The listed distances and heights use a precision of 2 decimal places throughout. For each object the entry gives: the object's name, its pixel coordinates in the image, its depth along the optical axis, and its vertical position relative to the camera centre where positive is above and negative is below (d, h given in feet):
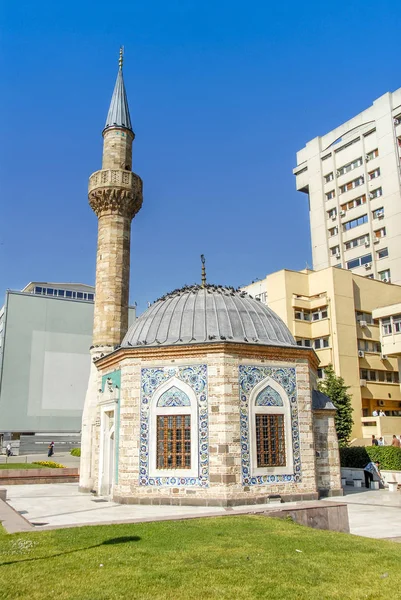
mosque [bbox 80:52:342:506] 46.24 +1.85
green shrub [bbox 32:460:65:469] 92.12 -5.64
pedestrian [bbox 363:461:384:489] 63.80 -5.26
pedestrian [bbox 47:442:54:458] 124.26 -4.08
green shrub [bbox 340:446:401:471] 64.44 -3.46
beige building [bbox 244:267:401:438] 103.96 +20.75
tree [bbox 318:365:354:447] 90.48 +4.37
